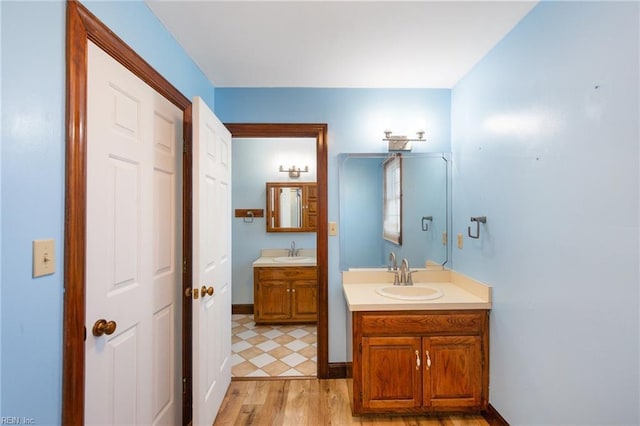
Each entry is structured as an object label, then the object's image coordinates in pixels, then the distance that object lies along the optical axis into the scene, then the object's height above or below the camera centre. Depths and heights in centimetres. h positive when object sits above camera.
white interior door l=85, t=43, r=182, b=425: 107 -15
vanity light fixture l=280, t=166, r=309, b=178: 377 +58
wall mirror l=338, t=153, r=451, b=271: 232 +3
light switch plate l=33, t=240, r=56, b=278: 83 -13
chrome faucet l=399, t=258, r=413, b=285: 219 -46
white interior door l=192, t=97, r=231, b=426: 153 -29
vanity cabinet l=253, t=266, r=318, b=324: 333 -92
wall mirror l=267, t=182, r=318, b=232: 376 +11
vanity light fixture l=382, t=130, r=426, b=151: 227 +59
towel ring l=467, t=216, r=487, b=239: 182 -4
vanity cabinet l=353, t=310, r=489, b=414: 177 -91
